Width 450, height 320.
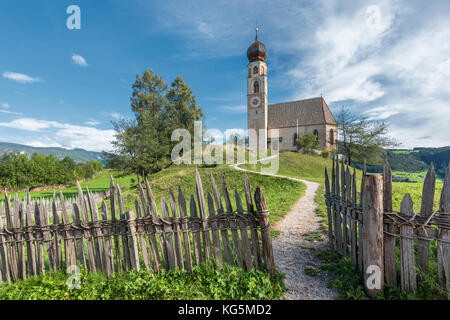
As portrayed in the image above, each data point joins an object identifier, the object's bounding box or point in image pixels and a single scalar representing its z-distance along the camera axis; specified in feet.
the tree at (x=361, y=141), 91.71
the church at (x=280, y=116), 141.79
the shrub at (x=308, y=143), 128.67
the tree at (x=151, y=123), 72.90
